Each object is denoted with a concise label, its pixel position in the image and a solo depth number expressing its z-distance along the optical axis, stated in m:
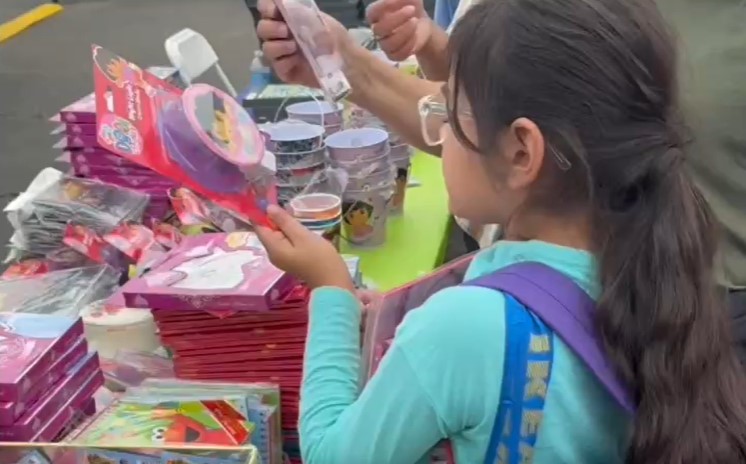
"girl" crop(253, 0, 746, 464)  1.03
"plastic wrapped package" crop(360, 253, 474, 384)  1.24
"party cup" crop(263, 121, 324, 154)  2.00
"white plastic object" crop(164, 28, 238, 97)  2.37
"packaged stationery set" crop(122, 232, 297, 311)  1.45
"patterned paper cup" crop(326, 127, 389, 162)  2.03
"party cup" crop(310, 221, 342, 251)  1.80
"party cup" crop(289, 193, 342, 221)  1.80
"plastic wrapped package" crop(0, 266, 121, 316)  1.74
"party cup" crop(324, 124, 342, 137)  2.21
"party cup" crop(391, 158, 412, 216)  2.18
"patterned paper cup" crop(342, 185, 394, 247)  2.00
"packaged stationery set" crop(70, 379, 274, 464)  1.25
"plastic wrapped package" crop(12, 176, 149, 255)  1.89
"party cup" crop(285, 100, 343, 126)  2.22
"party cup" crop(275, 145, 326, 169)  1.99
